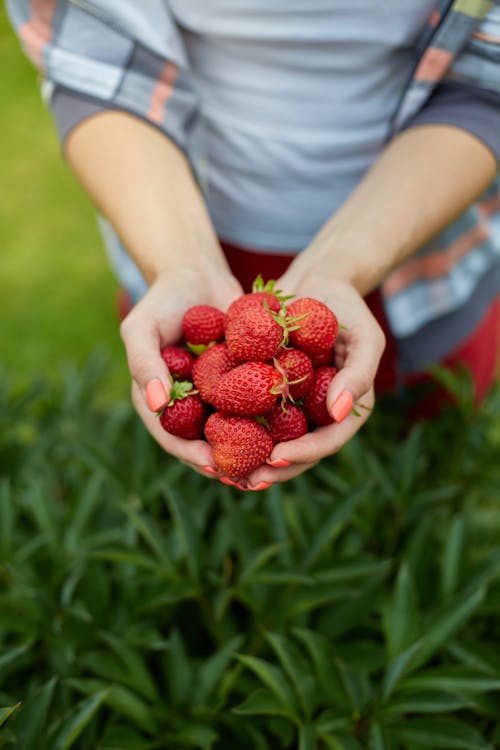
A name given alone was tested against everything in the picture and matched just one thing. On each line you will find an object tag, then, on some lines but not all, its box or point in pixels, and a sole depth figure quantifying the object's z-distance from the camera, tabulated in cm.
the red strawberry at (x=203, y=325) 107
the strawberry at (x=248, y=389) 98
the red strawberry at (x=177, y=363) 107
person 114
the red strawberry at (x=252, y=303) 104
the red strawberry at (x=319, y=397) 103
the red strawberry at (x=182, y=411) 101
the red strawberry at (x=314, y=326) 100
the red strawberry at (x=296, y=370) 102
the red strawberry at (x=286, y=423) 102
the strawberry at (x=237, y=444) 96
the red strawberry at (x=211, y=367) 103
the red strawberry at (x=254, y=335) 100
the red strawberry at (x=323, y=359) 106
